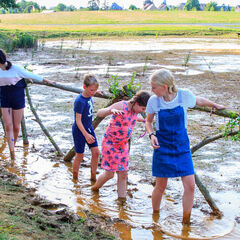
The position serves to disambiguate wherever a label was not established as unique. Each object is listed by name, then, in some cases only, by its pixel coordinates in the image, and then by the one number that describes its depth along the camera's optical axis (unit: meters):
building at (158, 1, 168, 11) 156.12
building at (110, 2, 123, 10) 135.02
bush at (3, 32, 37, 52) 24.06
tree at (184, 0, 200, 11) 122.12
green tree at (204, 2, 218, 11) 117.33
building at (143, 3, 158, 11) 147.88
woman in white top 5.89
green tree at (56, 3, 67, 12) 147.62
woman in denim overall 4.03
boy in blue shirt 5.16
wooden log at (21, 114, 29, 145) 7.30
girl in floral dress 4.72
